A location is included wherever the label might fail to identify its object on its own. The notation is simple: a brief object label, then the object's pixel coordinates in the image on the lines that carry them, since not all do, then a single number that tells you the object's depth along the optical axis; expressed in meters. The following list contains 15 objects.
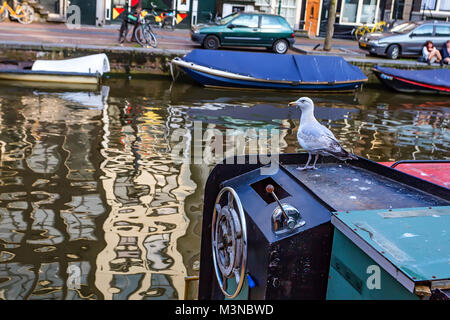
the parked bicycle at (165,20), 25.66
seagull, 4.08
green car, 19.91
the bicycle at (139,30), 19.12
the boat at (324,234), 2.50
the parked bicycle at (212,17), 26.70
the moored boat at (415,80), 18.00
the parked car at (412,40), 21.00
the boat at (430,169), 4.98
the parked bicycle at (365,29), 26.90
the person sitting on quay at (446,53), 20.28
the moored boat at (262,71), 16.36
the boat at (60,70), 15.37
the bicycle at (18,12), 23.88
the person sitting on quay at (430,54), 20.33
